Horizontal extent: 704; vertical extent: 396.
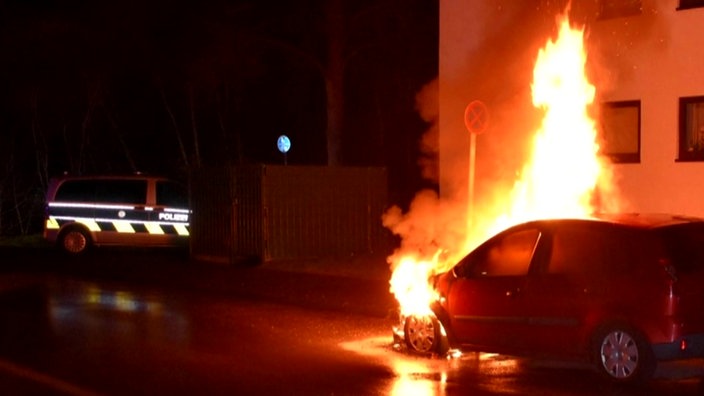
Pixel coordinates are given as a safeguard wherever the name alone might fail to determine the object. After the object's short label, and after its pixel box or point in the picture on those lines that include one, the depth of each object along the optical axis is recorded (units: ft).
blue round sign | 81.20
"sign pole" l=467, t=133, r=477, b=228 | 46.31
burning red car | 29.68
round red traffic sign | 47.24
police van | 79.20
